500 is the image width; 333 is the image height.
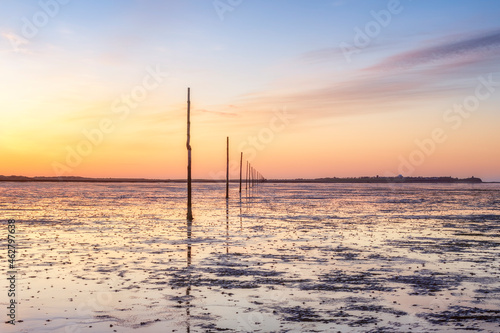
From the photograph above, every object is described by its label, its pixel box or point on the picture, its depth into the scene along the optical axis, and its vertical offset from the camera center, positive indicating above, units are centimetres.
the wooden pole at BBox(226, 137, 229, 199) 7356 +230
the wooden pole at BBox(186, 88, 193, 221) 3628 +227
